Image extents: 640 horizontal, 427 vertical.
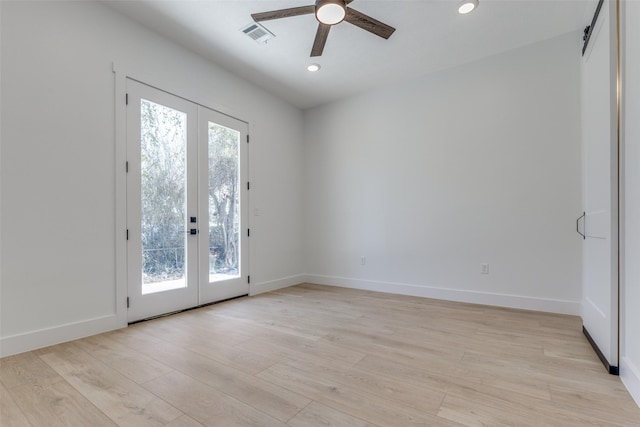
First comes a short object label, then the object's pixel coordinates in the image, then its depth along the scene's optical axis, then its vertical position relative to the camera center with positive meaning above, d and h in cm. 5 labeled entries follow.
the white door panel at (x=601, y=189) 202 +16
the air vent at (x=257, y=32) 310 +191
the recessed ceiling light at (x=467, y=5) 273 +189
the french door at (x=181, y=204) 310 +12
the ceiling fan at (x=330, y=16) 237 +165
